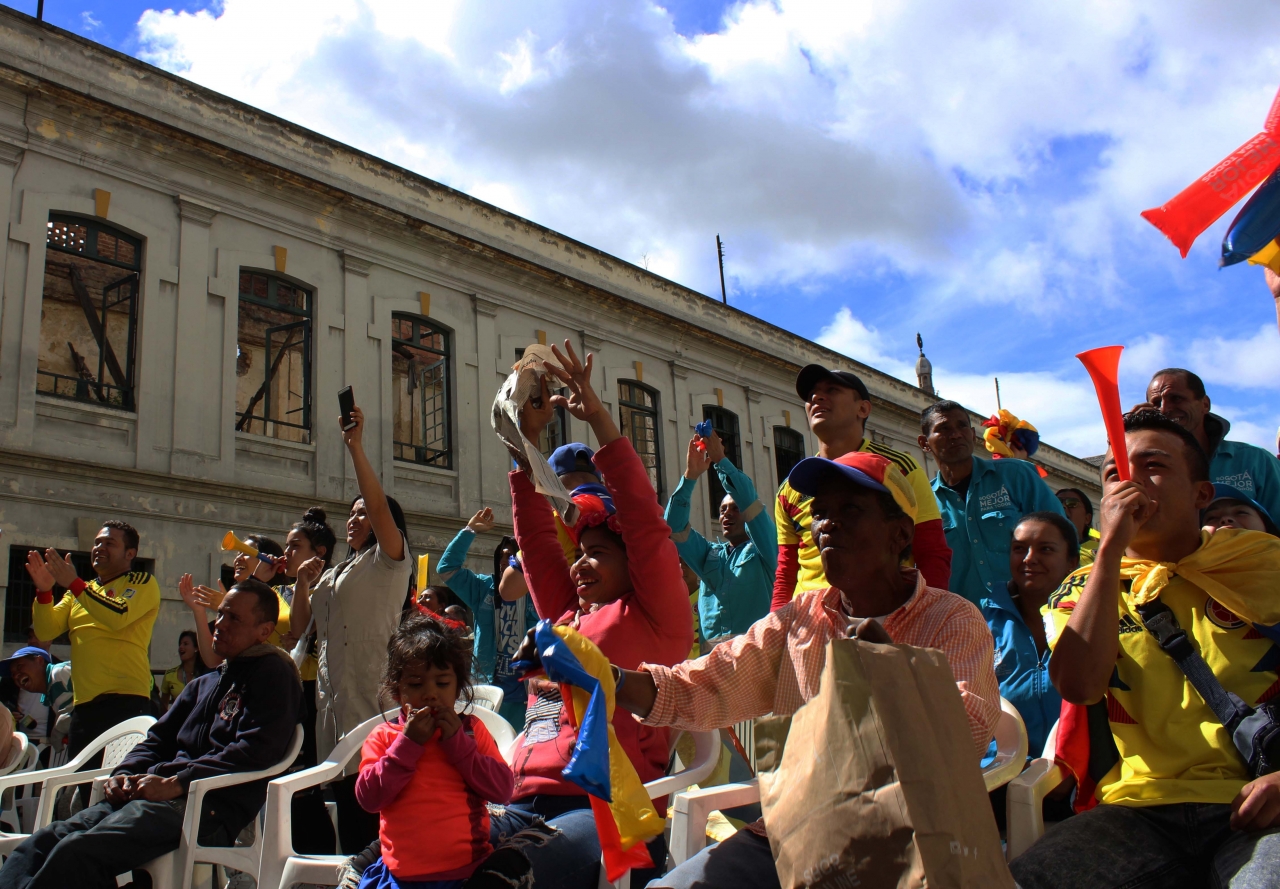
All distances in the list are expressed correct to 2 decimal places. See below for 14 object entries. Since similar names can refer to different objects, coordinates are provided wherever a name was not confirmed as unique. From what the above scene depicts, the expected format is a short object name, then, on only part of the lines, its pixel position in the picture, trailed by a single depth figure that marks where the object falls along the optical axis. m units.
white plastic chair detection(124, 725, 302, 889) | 3.61
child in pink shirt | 2.69
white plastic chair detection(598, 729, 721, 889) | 2.63
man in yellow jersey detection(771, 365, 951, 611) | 3.40
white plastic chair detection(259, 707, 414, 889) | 3.24
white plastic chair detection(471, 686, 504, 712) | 4.18
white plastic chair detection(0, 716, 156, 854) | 4.38
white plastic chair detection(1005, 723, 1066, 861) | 2.34
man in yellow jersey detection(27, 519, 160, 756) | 5.65
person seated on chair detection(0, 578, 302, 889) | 3.43
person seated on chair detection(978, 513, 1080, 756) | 3.48
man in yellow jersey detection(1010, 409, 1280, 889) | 2.10
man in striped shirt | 2.24
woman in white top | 4.65
